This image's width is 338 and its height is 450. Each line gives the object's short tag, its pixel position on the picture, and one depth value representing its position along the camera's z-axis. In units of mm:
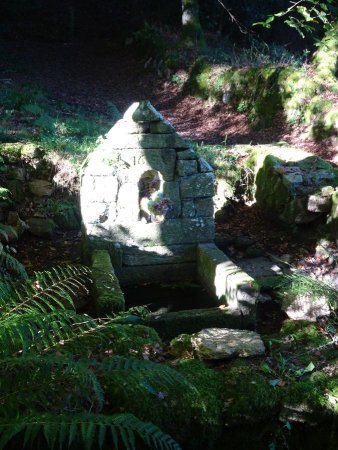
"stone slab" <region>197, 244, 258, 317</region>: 4855
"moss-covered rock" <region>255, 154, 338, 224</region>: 7262
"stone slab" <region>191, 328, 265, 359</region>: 3900
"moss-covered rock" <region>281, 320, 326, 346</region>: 4410
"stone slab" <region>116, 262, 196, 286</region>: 6137
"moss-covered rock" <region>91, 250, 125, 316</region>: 4436
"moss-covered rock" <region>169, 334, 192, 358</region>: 4023
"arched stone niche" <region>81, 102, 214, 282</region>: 5926
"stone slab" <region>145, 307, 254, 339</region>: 4719
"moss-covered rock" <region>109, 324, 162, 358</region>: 3643
